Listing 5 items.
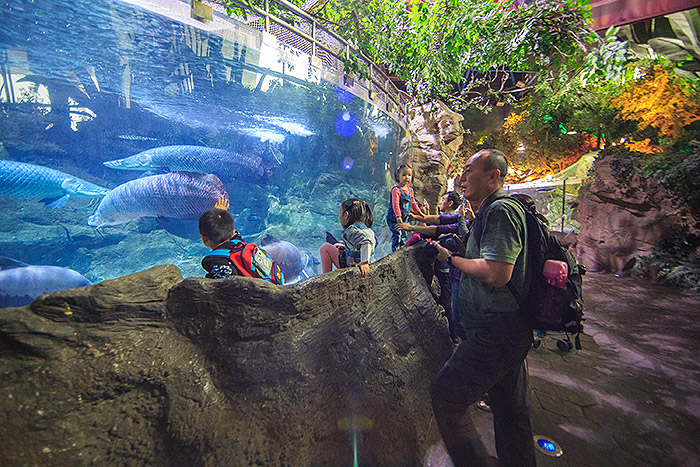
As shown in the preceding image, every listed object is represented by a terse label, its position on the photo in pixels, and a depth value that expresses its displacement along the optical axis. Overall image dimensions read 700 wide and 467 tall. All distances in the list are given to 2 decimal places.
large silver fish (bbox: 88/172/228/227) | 4.64
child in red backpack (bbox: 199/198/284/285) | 1.76
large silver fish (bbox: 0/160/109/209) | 4.08
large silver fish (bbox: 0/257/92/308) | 3.64
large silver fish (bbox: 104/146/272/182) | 5.20
